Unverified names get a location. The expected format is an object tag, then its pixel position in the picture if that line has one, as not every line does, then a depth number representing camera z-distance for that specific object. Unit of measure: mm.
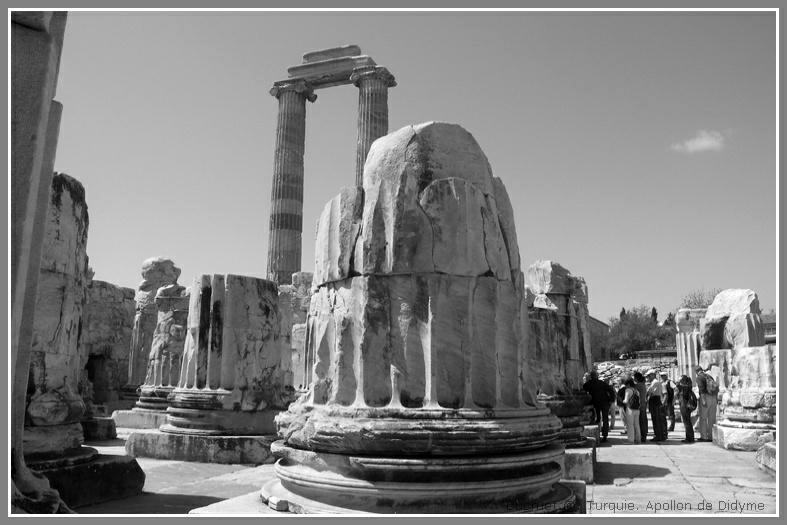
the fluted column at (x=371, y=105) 25812
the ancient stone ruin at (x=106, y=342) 15516
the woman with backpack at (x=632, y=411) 10000
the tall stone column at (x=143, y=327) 14523
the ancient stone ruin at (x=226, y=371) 8066
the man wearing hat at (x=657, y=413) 10273
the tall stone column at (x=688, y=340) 17308
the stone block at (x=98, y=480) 4837
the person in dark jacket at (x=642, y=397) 10773
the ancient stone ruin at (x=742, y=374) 9016
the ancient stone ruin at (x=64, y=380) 4934
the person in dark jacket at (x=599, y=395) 10180
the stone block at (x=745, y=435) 8820
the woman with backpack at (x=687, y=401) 10344
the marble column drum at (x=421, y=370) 3459
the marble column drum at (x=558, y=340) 8391
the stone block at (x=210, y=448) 7684
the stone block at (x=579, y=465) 6188
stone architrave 26062
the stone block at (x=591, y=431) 8133
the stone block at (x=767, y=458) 6730
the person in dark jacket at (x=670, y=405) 11917
